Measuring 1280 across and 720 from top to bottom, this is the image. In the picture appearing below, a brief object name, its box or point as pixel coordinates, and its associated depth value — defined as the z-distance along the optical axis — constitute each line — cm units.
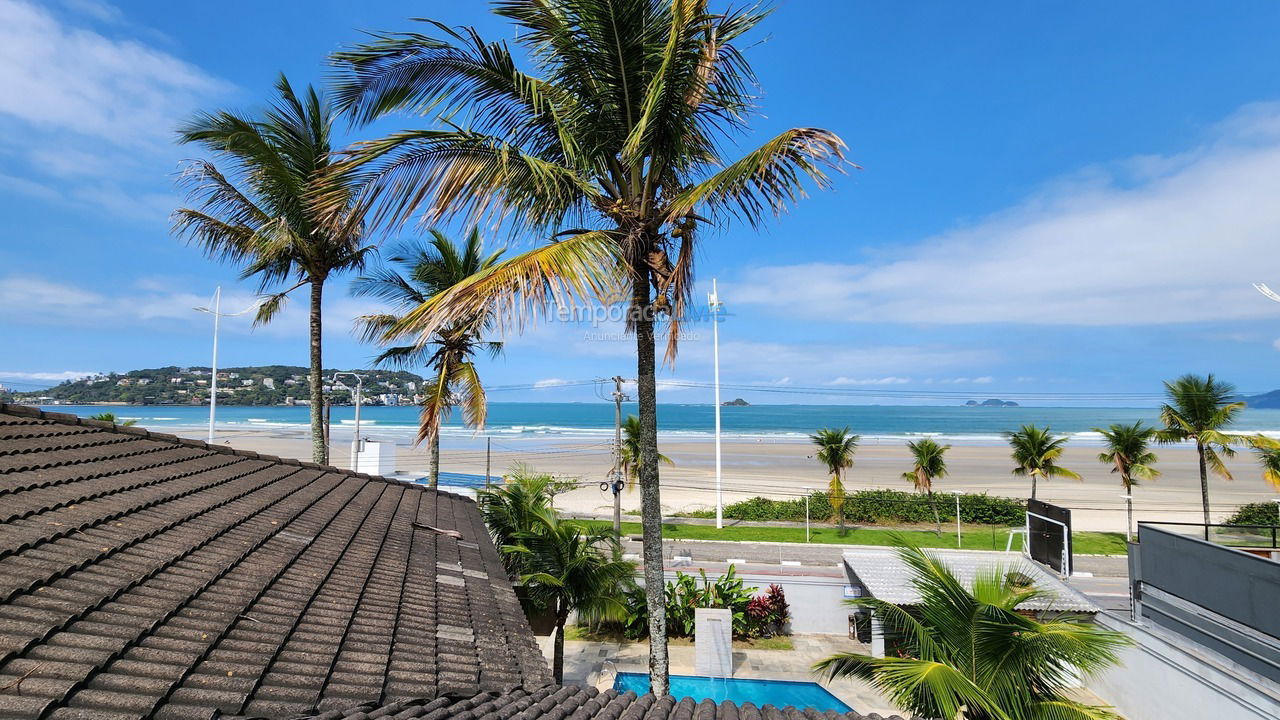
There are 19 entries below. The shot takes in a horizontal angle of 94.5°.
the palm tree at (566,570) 1107
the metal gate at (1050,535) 1246
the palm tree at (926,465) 2369
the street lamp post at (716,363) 2417
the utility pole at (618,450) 2061
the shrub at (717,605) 1375
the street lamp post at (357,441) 2122
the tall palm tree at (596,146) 571
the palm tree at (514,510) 1166
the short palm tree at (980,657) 443
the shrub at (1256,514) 2366
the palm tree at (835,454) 2334
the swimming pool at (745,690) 1082
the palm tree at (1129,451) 2208
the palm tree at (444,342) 1305
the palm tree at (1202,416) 2031
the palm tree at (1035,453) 2364
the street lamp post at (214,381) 2442
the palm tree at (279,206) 1034
